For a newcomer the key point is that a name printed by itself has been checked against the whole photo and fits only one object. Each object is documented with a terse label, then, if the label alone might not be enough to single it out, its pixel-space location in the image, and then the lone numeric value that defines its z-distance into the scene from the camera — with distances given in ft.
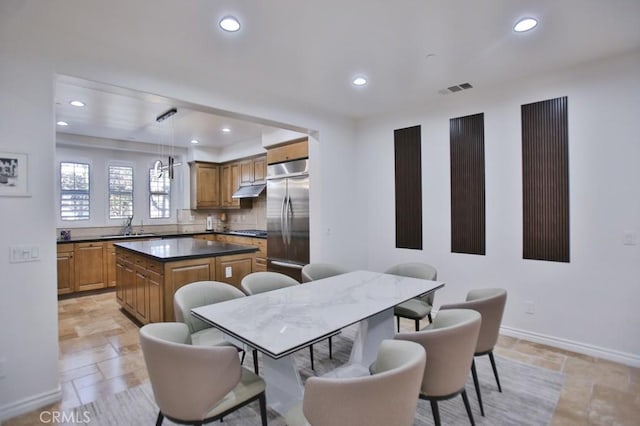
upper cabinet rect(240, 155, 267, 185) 20.53
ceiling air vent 11.74
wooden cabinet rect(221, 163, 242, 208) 22.56
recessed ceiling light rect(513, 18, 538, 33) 7.65
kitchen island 11.25
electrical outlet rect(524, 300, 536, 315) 11.12
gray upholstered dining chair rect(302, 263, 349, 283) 10.65
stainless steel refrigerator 15.24
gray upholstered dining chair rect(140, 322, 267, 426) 4.83
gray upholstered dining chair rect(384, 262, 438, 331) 9.48
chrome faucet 21.06
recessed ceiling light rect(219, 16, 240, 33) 7.39
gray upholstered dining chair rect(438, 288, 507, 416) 7.06
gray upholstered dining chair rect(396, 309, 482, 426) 5.58
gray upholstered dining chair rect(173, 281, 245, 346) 7.58
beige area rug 7.11
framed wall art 7.21
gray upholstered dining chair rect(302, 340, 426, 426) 3.92
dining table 5.42
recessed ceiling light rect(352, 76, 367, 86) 10.99
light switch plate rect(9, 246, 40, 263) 7.35
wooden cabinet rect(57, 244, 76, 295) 17.00
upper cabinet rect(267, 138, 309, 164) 15.28
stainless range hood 19.92
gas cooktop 19.18
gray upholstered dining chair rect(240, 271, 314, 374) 8.97
